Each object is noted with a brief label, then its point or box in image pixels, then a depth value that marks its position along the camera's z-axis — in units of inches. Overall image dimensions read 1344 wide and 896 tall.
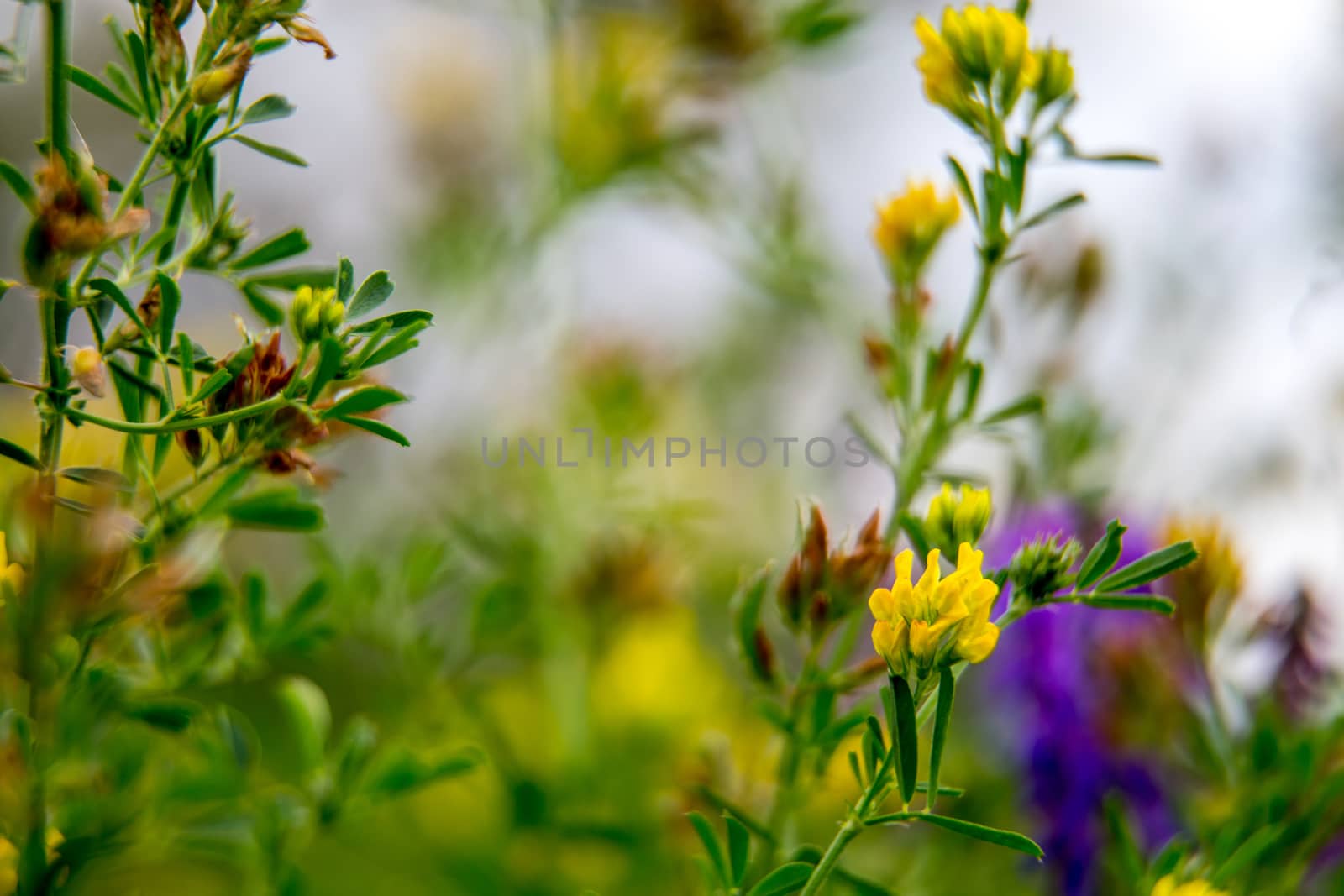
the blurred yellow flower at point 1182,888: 22.4
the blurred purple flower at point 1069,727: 27.3
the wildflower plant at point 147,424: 21.5
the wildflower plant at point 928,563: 21.8
